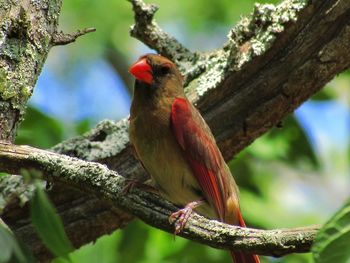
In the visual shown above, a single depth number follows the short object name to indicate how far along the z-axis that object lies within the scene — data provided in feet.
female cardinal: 25.96
